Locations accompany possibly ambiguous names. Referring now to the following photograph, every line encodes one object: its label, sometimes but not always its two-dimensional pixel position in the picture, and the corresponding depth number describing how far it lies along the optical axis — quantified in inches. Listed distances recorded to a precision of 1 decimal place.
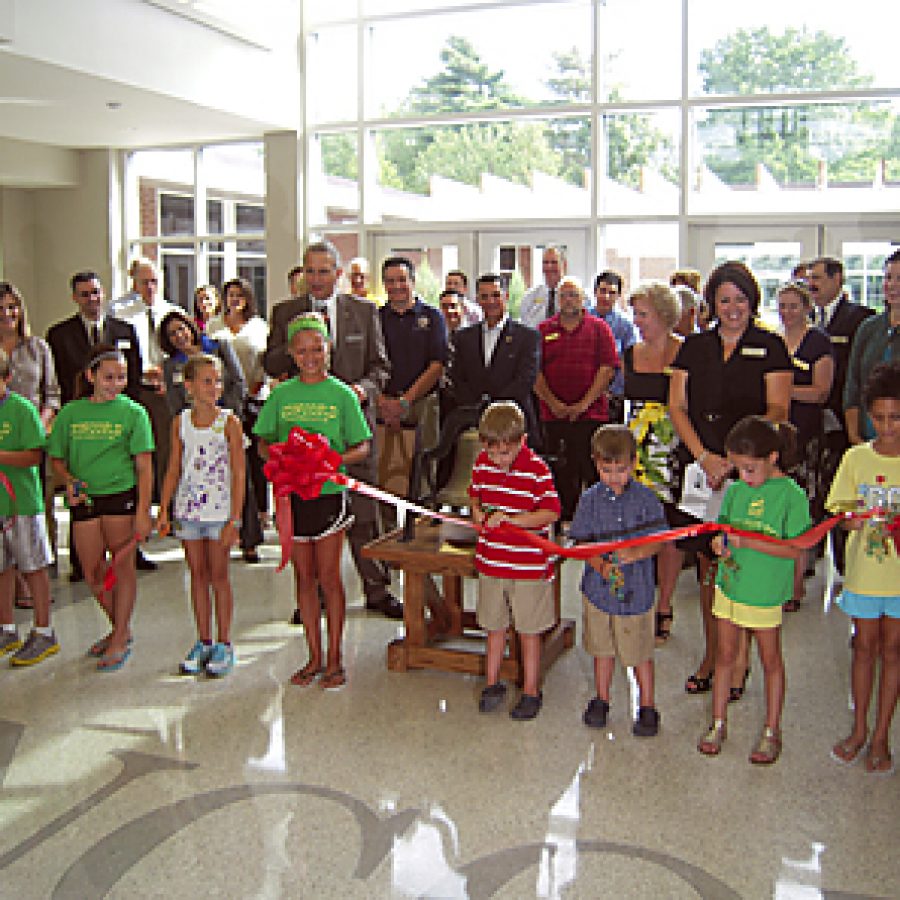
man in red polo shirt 224.4
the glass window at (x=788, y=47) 331.6
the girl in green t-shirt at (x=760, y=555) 124.7
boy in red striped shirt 138.6
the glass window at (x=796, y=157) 333.4
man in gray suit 182.2
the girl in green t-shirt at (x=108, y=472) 162.7
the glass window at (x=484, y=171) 374.6
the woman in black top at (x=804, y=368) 192.1
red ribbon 130.9
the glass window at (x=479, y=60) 372.8
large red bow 137.5
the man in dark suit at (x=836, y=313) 215.6
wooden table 155.3
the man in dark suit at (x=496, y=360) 206.2
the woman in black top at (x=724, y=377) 142.6
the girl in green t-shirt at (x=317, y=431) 151.2
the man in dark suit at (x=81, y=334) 221.5
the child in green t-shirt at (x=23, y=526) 165.6
